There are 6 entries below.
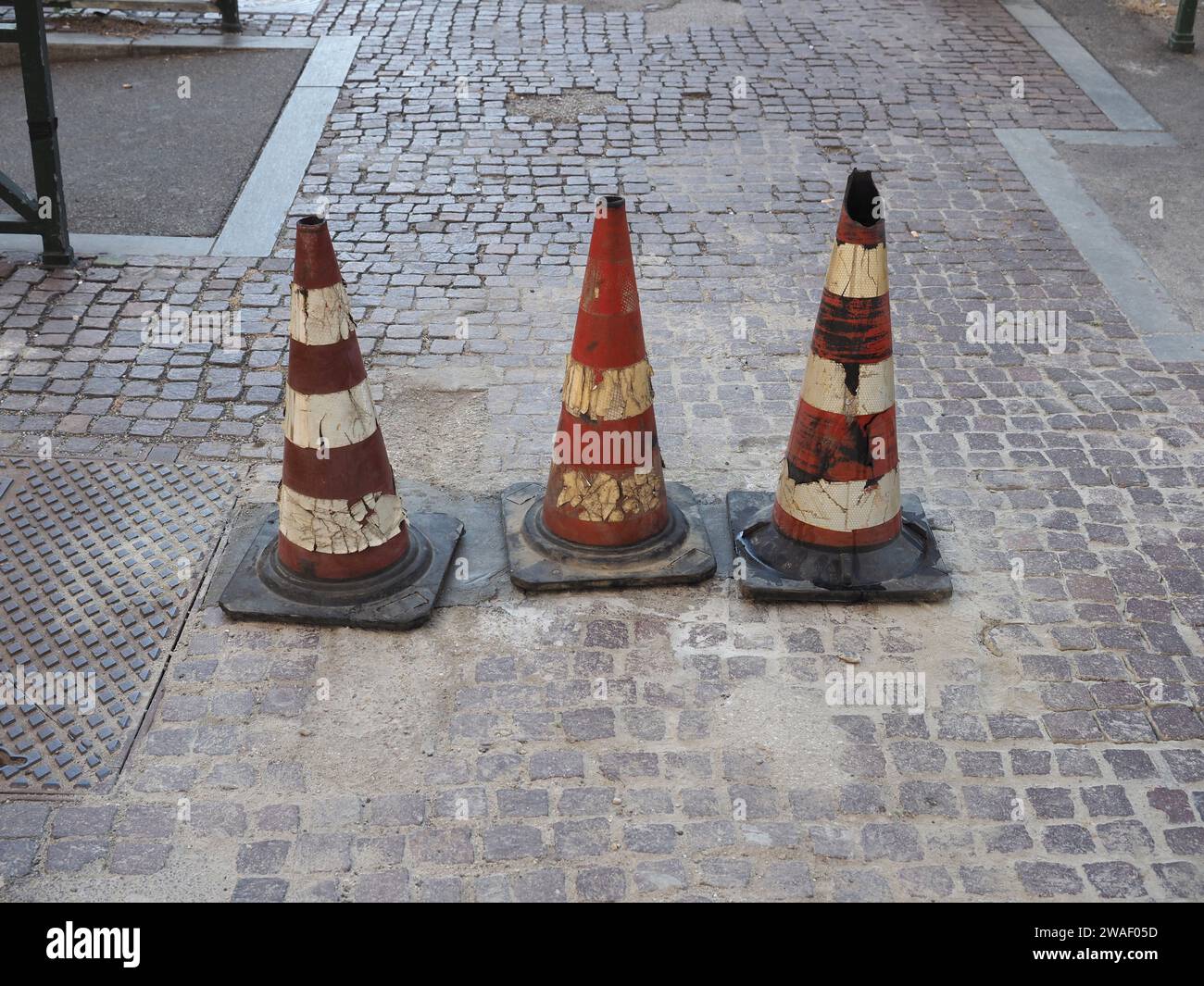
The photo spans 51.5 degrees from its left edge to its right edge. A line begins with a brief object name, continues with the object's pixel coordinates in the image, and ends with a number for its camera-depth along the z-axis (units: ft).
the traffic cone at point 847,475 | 13.56
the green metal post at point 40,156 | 20.12
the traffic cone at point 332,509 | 13.10
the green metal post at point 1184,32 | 32.94
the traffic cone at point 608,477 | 13.61
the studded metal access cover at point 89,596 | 12.36
